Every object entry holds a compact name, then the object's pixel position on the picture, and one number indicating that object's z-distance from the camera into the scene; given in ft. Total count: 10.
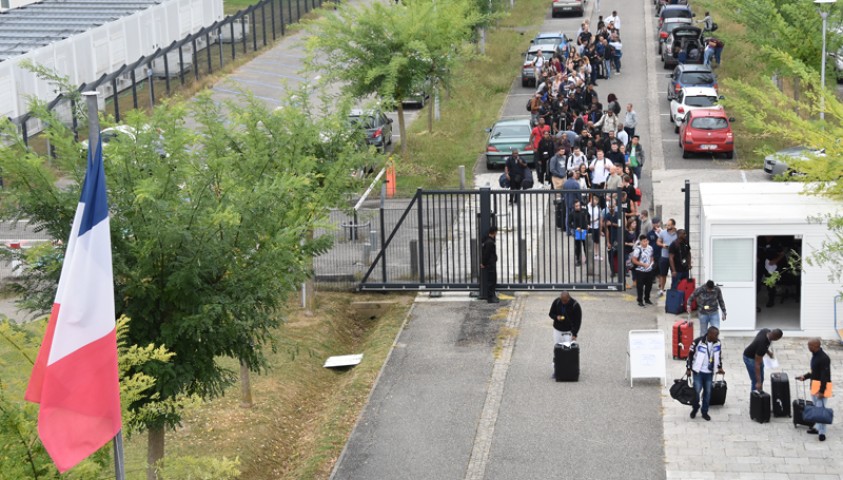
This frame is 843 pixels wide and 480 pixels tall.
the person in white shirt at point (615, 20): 166.09
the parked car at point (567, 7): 203.77
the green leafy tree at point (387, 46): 118.01
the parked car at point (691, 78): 139.33
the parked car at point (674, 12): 182.50
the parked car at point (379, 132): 122.62
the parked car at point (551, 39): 165.89
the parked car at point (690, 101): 128.36
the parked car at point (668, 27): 168.66
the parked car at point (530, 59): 155.74
